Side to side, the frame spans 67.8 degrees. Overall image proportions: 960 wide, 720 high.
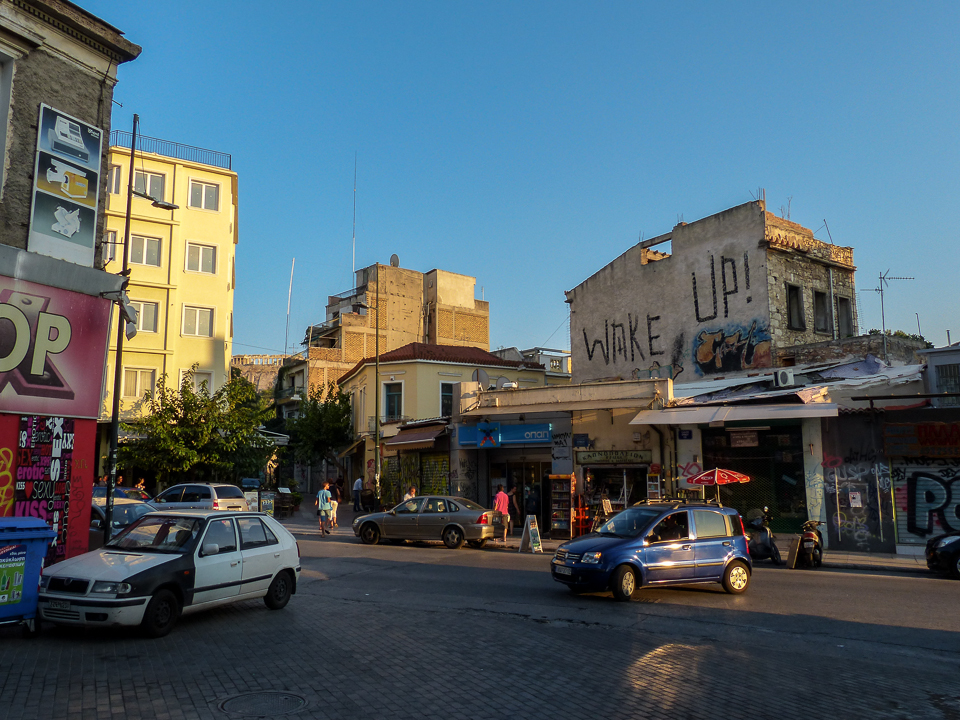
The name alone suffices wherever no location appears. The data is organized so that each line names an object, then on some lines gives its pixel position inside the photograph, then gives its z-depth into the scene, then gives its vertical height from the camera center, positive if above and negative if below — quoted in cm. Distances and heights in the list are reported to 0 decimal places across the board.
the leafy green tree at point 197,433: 2998 +150
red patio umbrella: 1934 -34
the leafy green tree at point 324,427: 4188 +234
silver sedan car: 2075 -165
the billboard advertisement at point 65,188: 1292 +522
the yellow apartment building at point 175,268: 3269 +948
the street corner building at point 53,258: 1228 +373
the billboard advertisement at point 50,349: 1214 +214
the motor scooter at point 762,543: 1714 -187
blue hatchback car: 1189 -148
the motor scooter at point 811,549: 1683 -201
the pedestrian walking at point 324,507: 2448 -135
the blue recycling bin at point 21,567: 825 -114
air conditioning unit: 2256 +266
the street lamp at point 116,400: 1511 +175
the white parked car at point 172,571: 834 -131
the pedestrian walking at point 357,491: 3222 -108
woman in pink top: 2259 -116
